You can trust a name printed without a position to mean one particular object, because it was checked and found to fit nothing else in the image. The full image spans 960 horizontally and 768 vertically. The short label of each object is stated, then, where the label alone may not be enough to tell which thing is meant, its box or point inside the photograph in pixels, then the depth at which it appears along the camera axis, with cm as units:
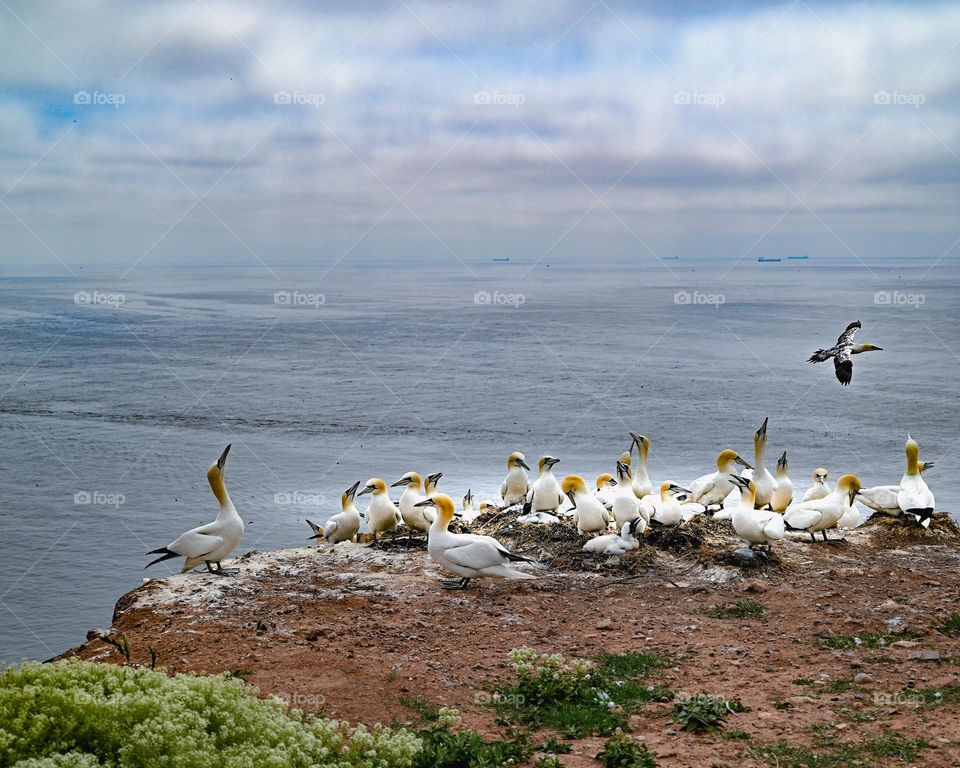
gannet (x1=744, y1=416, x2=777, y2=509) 1093
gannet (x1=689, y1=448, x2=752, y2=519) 1100
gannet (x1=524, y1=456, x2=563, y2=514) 1090
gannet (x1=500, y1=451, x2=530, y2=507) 1165
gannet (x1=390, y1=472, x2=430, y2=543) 1066
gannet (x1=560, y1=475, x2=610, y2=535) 1008
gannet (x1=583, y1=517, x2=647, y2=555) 976
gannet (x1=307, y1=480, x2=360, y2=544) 1073
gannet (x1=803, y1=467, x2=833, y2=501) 1118
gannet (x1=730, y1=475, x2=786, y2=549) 946
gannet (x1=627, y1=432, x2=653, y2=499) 1152
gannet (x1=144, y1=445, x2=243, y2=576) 913
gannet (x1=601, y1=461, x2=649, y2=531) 1017
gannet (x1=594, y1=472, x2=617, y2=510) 1111
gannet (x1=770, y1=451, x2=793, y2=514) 1108
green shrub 422
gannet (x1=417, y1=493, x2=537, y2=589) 882
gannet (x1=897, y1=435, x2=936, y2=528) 1054
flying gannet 1241
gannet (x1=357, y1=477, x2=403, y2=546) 1073
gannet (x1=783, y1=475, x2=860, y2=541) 1023
